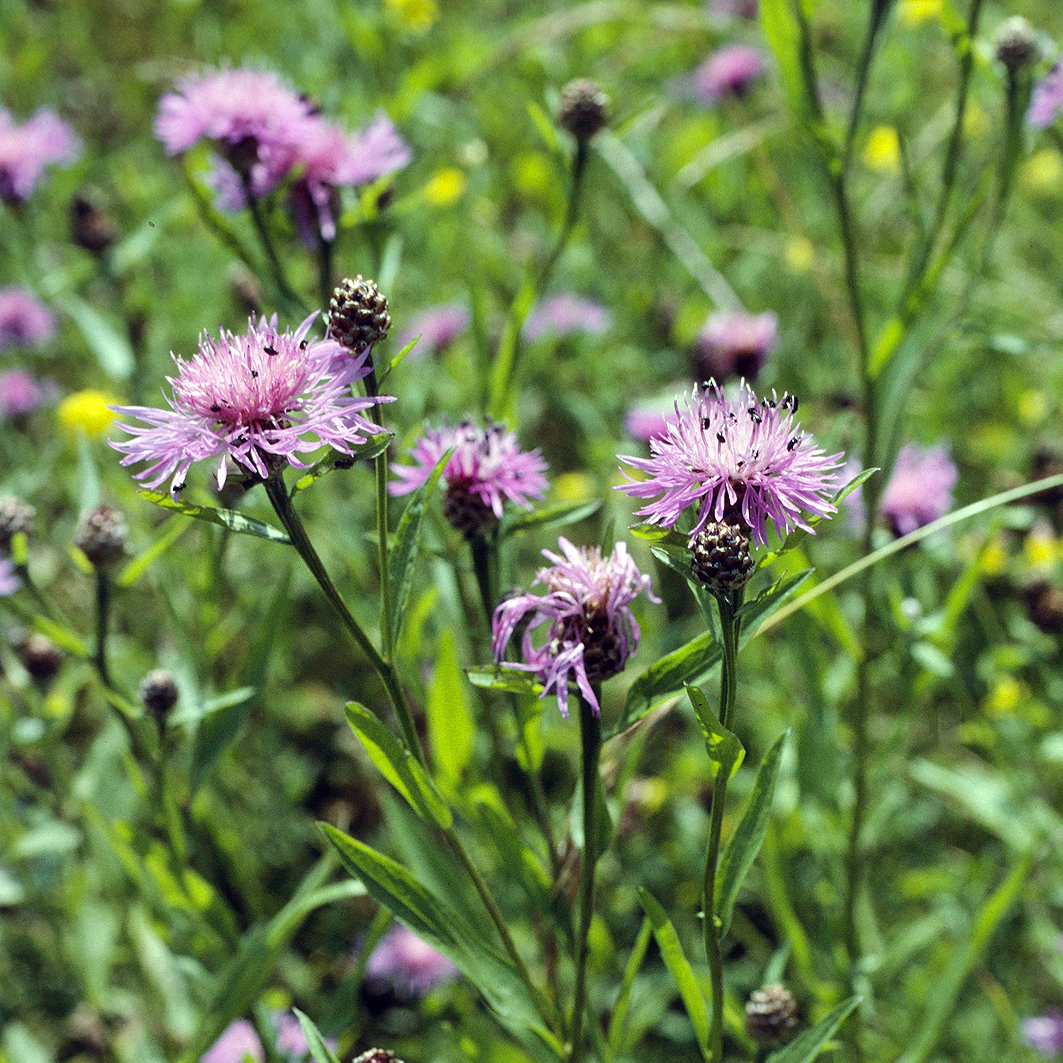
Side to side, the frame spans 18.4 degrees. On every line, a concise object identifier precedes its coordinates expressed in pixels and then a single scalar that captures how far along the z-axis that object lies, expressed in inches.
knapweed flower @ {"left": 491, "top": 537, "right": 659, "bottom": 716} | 24.8
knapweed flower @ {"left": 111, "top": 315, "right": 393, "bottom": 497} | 24.3
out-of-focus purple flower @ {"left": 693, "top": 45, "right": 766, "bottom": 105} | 58.2
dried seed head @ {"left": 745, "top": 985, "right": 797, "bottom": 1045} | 26.5
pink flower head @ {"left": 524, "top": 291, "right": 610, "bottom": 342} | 50.5
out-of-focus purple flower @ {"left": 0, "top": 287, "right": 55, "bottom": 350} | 52.9
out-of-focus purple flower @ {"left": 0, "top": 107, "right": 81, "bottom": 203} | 44.3
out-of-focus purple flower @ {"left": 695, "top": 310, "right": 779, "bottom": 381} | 38.7
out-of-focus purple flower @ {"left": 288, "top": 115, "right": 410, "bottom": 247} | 30.3
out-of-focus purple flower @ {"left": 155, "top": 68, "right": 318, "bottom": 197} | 30.1
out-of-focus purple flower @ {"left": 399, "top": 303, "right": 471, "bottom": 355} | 51.1
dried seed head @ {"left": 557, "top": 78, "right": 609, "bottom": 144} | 30.7
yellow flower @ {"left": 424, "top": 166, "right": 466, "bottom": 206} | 50.5
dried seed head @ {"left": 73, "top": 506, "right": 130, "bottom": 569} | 28.8
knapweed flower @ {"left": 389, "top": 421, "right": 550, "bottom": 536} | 26.9
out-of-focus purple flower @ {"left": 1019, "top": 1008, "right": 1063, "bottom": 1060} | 30.4
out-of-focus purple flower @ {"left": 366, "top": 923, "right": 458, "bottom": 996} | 34.8
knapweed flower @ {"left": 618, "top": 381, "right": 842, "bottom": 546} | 24.2
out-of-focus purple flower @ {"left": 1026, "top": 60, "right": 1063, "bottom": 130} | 30.9
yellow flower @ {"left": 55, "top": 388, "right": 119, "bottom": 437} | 43.1
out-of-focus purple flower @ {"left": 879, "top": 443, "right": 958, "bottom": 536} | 32.2
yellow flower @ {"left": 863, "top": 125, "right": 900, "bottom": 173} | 53.7
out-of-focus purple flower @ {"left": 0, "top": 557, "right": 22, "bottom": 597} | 29.7
